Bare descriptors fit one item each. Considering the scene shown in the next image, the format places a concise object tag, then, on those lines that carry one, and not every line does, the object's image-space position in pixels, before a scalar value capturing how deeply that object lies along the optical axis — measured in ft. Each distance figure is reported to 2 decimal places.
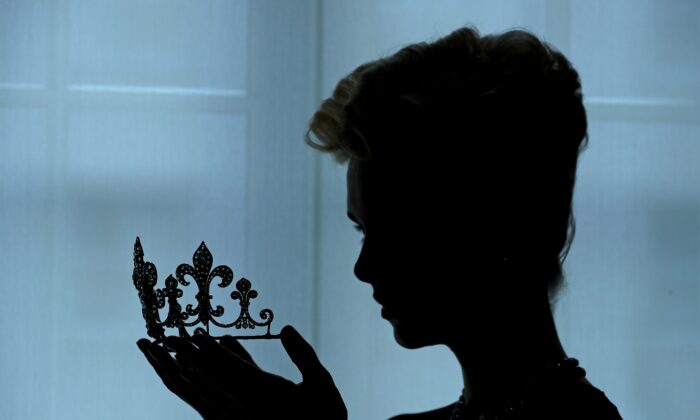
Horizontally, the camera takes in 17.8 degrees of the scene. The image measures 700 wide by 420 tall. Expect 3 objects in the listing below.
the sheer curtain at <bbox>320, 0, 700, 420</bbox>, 12.44
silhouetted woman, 6.01
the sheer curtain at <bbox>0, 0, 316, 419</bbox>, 11.57
